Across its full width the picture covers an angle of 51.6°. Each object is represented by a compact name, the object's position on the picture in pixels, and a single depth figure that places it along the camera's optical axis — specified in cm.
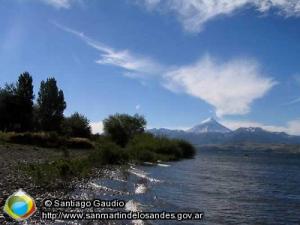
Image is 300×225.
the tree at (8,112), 8326
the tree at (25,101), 8643
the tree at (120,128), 8832
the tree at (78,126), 8972
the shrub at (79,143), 6898
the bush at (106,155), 4383
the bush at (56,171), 2391
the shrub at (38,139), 6198
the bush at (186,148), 9507
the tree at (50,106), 10022
